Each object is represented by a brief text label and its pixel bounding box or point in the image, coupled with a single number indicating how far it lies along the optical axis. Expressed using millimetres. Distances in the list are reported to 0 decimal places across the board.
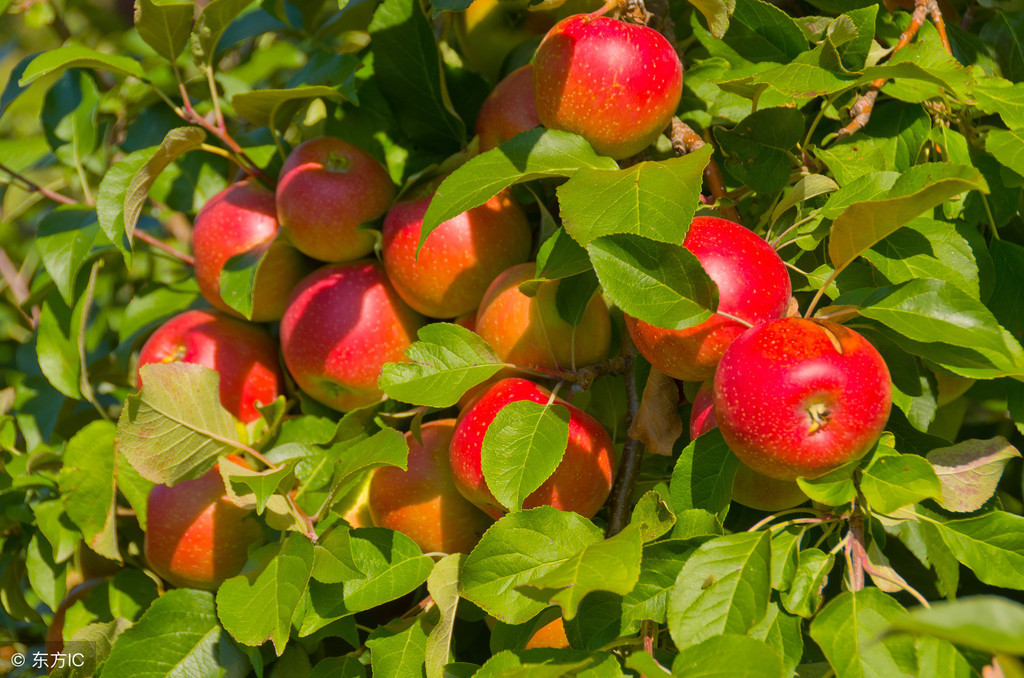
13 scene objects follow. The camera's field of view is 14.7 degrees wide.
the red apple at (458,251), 1985
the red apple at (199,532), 2027
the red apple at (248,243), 2058
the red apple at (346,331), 2025
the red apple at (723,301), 1850
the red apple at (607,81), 1903
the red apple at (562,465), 1902
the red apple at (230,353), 2078
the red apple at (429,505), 1963
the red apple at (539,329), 1932
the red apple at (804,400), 1811
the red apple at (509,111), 1983
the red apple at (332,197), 2011
